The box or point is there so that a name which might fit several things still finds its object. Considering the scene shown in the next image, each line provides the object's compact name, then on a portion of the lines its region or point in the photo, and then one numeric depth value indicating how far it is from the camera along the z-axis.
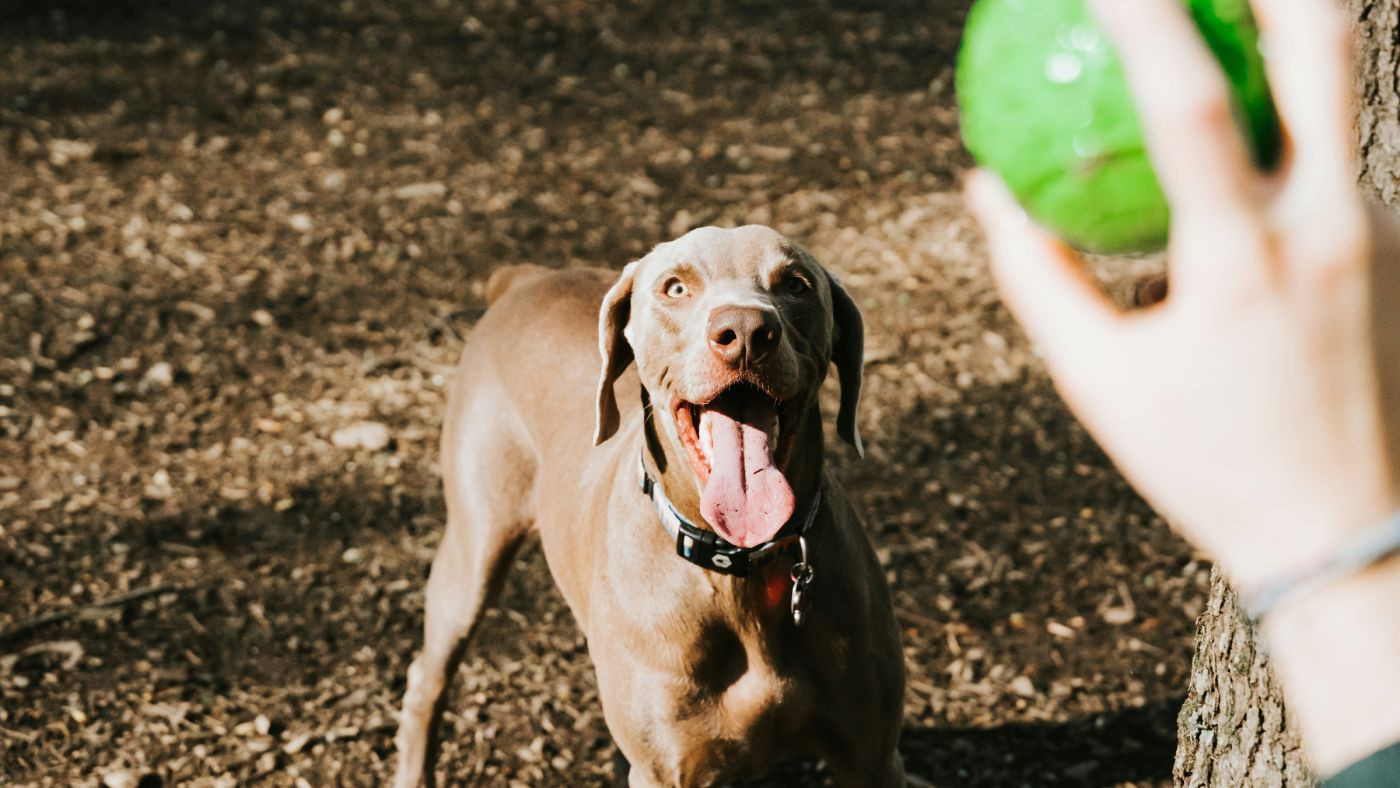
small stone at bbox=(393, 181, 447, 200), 7.64
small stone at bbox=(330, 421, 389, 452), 5.80
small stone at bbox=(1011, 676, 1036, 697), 4.51
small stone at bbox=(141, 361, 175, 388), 6.13
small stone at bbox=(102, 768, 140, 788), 4.22
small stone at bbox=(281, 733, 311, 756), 4.39
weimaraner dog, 3.01
